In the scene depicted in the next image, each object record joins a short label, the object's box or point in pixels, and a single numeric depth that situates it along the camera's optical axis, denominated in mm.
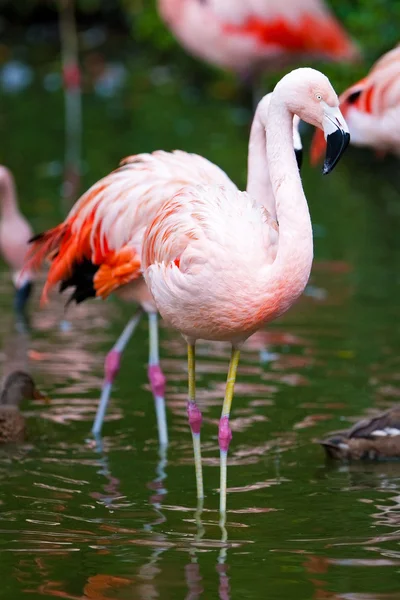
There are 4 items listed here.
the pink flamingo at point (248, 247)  9086
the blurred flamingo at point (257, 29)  24562
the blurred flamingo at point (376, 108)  13824
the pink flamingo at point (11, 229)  17375
